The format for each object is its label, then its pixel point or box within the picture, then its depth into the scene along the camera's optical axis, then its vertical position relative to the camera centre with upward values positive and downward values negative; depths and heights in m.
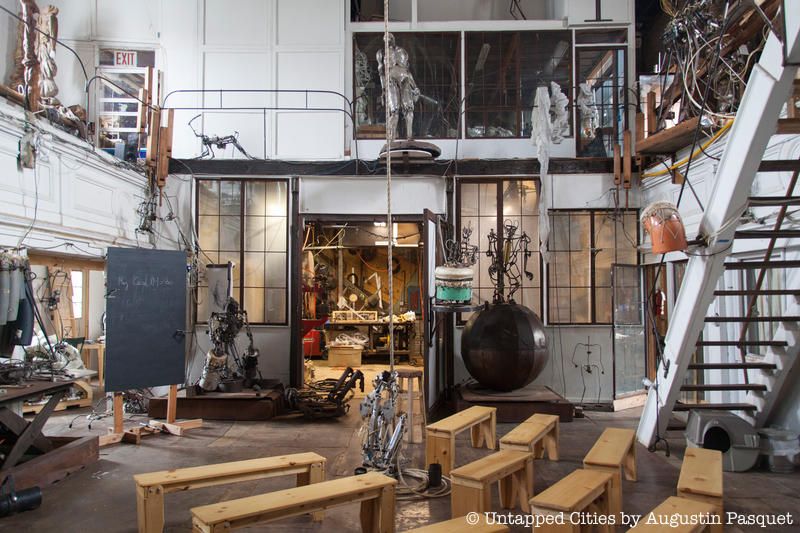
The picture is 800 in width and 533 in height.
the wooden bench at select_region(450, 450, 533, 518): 3.73 -1.36
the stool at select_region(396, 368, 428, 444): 6.45 -1.39
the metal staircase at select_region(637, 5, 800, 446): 4.07 +0.24
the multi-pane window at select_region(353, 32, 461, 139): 9.62 +3.55
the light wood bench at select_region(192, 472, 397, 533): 3.14 -1.28
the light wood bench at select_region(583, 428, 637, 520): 4.02 -1.30
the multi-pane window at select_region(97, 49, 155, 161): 9.58 +3.43
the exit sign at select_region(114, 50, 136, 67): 9.67 +3.97
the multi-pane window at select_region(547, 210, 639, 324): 9.01 +0.48
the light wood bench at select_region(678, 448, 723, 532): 3.50 -1.28
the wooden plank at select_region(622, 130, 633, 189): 8.59 +2.01
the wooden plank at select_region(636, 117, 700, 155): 6.69 +1.93
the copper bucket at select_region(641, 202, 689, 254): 4.68 +0.50
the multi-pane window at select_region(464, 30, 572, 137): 9.48 +3.62
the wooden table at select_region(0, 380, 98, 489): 4.80 -1.51
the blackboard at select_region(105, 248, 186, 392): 6.41 -0.34
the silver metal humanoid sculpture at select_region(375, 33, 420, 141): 8.74 +3.17
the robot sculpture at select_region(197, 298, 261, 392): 7.89 -0.94
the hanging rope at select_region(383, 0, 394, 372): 4.09 +1.11
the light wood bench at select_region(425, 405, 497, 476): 5.06 -1.34
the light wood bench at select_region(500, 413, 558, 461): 4.62 -1.30
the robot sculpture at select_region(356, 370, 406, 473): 4.68 -1.19
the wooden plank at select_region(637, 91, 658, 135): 7.84 +2.43
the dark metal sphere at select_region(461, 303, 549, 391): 7.37 -0.77
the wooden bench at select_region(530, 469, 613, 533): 3.18 -1.27
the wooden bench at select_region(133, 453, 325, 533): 3.71 -1.32
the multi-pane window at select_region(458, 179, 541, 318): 9.24 +1.30
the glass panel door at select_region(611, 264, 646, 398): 8.70 -0.70
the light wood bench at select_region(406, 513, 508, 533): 3.01 -1.30
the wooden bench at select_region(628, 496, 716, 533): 2.95 -1.27
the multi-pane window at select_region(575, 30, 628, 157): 9.40 +3.24
